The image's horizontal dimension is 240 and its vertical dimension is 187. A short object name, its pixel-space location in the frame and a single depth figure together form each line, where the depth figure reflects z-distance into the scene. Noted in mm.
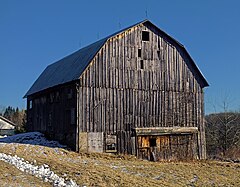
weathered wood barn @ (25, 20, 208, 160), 26125
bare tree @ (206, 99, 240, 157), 42875
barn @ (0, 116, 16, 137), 75875
